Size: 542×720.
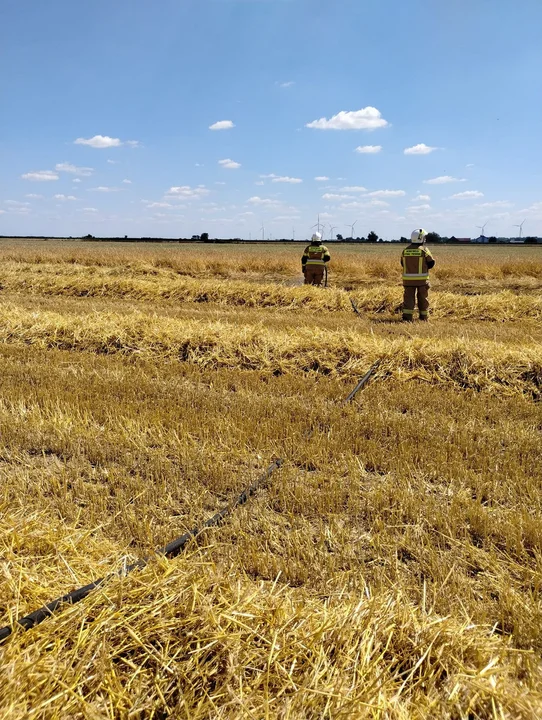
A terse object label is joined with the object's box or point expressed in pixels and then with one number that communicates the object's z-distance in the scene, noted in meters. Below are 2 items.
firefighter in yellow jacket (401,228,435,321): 11.24
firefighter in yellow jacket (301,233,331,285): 14.57
